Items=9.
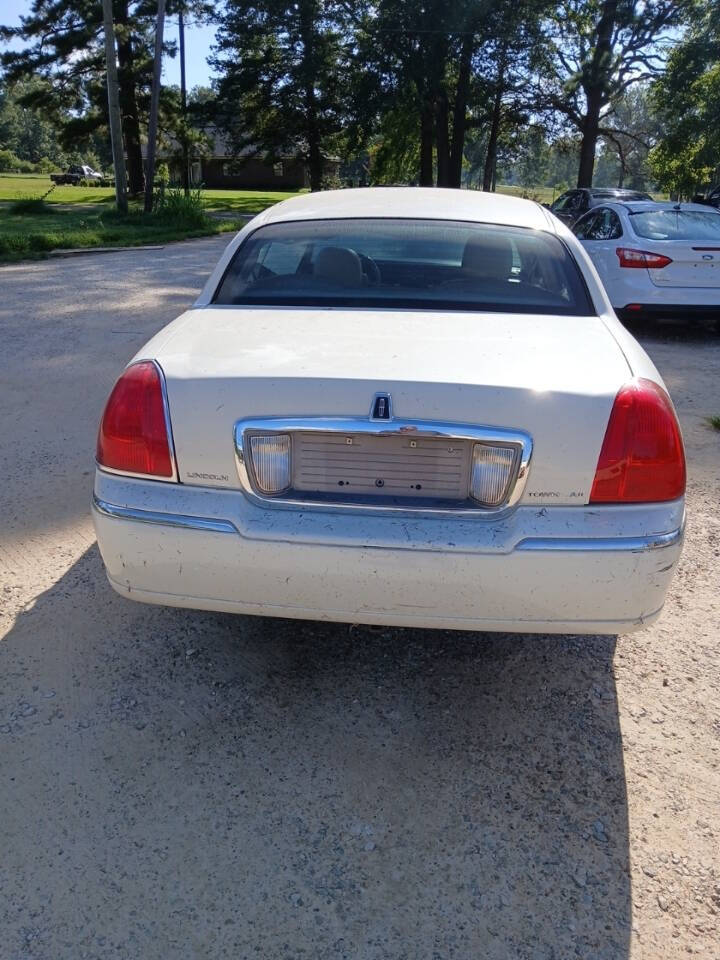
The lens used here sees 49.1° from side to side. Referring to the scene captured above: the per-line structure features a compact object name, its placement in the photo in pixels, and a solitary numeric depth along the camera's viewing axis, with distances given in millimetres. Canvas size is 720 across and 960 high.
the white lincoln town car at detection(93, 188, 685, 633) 2174
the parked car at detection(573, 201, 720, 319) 8195
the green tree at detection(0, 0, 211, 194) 32750
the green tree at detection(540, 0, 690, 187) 31656
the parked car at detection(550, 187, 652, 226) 13461
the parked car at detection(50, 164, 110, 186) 66144
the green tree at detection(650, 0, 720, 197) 29750
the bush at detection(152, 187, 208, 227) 21797
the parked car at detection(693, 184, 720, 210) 19666
